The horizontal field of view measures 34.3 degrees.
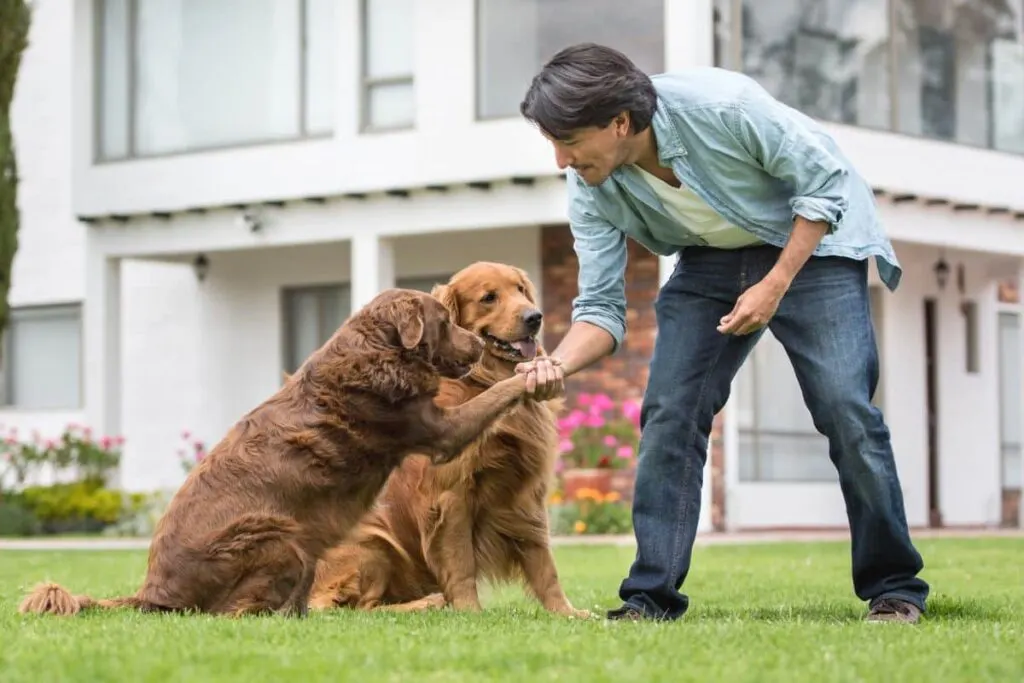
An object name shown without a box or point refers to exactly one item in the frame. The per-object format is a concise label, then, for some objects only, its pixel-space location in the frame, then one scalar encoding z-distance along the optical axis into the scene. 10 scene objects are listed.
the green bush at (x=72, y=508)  18.20
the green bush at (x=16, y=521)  17.95
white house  16.67
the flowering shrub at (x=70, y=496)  18.16
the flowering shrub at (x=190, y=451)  18.43
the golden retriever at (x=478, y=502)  6.71
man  5.66
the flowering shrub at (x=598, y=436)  16.42
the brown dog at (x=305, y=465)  5.95
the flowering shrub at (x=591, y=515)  16.08
